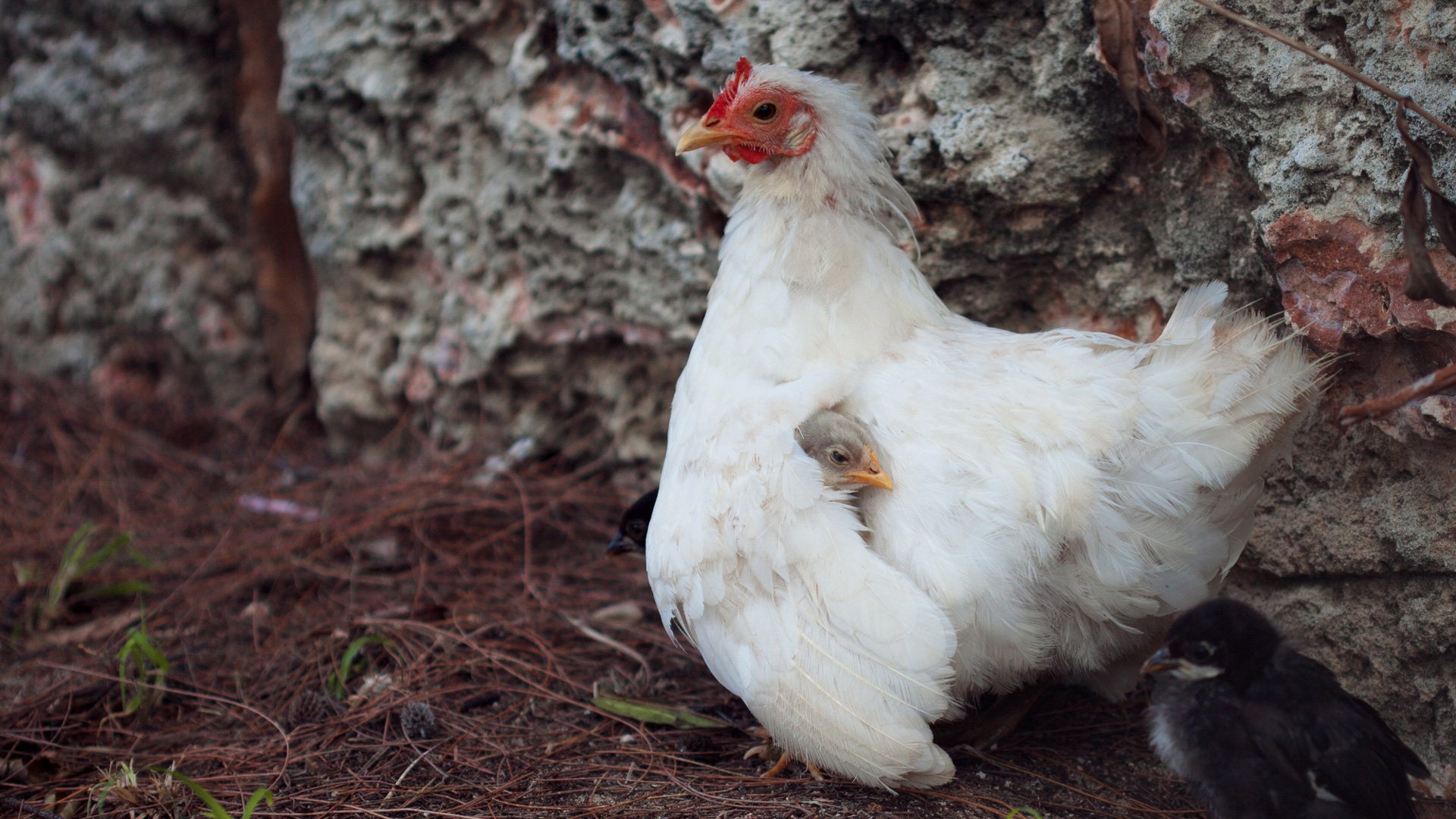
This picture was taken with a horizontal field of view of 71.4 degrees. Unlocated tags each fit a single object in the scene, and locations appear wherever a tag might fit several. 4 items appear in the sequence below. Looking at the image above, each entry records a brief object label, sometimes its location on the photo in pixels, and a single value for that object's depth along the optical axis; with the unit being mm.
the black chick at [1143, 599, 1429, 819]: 2225
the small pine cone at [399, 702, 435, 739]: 2812
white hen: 2180
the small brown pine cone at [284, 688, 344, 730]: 2924
